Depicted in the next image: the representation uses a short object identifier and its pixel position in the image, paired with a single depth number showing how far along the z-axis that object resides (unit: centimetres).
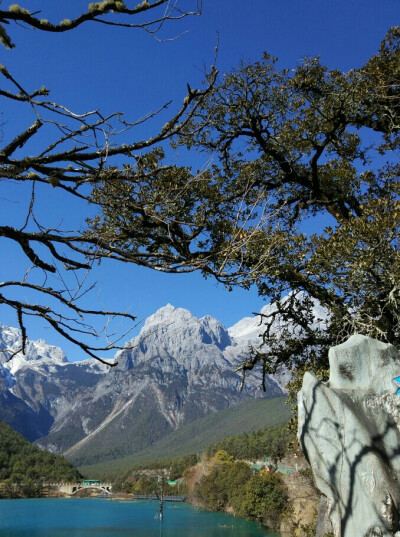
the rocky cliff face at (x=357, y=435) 467
